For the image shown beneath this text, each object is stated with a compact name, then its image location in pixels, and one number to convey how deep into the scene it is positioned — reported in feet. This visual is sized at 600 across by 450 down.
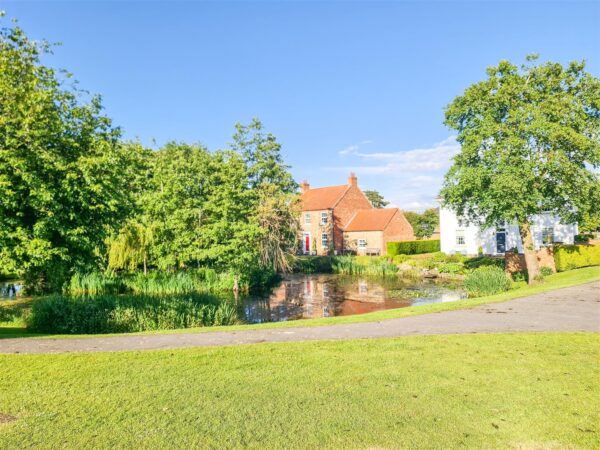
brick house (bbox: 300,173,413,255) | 155.63
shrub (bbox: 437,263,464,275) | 104.39
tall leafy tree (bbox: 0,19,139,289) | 34.04
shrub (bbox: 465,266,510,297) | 66.18
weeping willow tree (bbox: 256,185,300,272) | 107.55
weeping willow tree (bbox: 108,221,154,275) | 85.92
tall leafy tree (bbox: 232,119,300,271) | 108.58
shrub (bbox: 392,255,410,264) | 124.06
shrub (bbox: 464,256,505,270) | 99.66
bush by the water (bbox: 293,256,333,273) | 128.67
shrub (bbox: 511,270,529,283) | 82.07
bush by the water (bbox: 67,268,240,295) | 76.69
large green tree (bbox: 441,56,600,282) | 68.13
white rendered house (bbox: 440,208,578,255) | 121.08
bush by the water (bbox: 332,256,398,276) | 114.42
